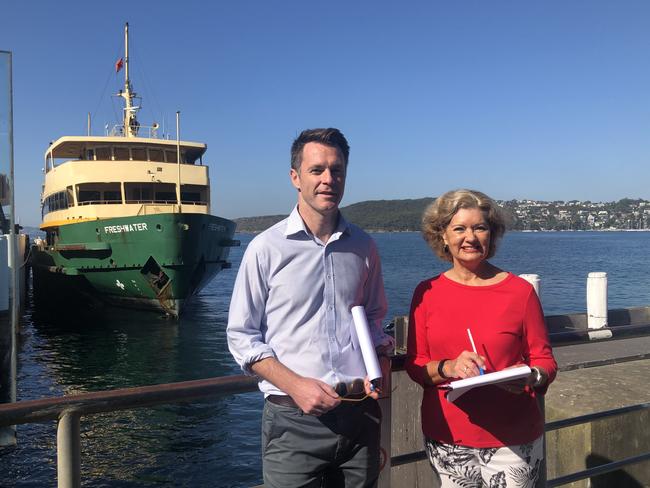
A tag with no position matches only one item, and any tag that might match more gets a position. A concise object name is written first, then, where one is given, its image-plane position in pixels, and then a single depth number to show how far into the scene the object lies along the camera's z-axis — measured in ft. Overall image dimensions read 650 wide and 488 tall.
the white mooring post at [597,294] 31.75
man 6.08
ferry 59.88
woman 6.36
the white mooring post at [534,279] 31.45
